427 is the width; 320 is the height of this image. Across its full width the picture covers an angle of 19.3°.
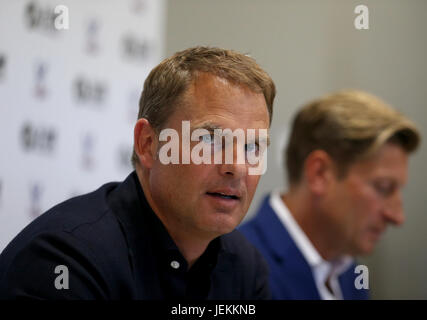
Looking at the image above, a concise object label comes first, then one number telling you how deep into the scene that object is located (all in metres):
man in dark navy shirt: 1.50
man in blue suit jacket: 1.77
